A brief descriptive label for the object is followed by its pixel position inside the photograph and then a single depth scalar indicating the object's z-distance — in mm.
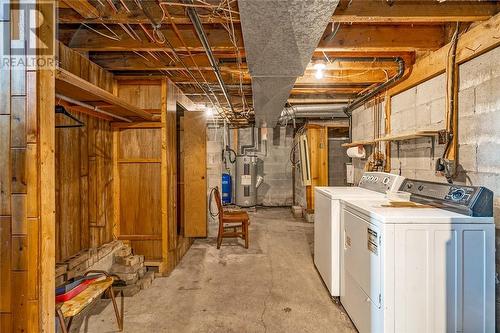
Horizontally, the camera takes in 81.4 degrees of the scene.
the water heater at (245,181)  7039
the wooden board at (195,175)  3930
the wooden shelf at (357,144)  3677
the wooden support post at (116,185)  3213
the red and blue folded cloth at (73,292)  1819
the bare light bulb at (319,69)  2848
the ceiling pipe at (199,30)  1604
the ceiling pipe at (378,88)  2850
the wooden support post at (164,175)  3188
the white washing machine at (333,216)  2533
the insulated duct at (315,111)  4719
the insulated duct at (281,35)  1345
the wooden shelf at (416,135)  2322
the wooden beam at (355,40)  2377
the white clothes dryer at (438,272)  1671
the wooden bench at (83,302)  1668
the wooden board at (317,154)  5988
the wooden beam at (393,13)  1869
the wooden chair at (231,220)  4118
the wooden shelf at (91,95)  1742
